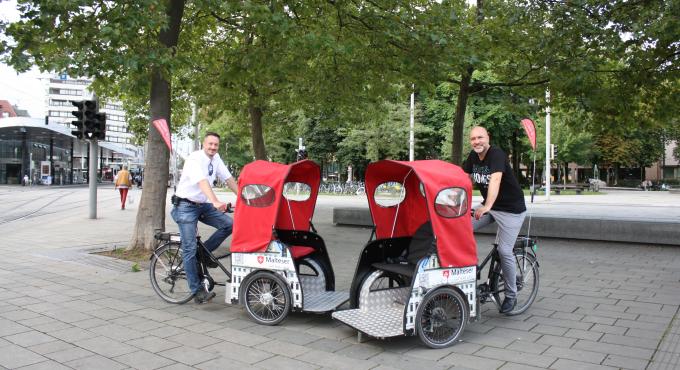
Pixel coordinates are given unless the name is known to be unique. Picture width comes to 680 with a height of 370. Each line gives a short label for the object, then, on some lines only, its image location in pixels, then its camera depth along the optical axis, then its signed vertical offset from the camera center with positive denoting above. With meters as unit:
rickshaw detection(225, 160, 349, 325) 5.35 -0.82
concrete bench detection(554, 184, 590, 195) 40.19 -0.58
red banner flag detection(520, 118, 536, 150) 10.64 +1.04
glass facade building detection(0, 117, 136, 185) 47.69 +3.02
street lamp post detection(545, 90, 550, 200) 29.78 +1.08
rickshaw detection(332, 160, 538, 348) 4.73 -0.85
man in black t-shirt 5.50 -0.21
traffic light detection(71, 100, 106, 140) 15.77 +1.57
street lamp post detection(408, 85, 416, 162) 37.92 +3.27
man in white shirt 6.00 -0.32
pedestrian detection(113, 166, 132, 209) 22.56 -0.30
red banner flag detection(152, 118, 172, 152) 9.00 +0.78
